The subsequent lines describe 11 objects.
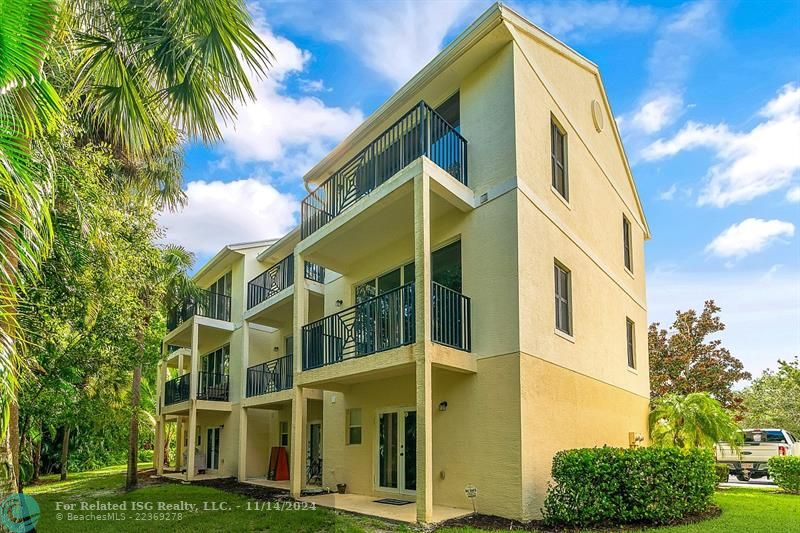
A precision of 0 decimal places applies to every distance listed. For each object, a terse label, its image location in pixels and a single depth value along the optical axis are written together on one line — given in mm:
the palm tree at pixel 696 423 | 14883
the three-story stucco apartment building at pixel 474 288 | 10273
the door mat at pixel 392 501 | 11956
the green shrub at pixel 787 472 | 14055
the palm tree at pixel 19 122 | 4250
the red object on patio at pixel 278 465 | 18500
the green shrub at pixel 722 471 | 17031
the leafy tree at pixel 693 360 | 23391
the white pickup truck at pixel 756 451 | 18906
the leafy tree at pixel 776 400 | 27453
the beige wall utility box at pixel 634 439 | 15449
